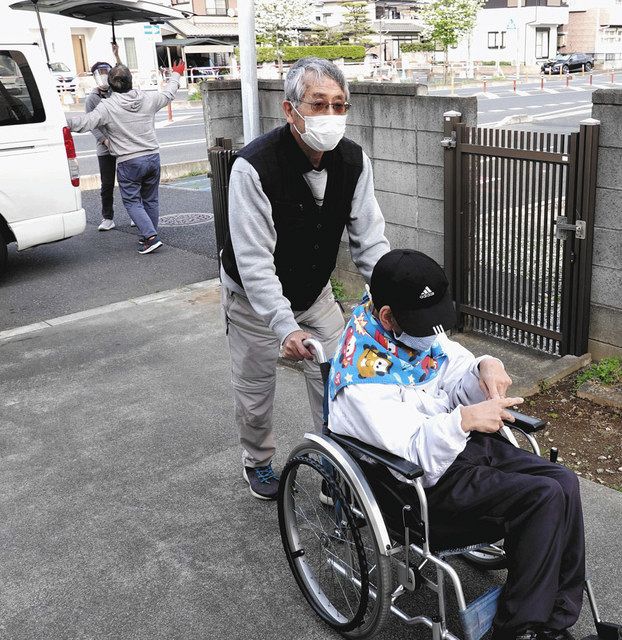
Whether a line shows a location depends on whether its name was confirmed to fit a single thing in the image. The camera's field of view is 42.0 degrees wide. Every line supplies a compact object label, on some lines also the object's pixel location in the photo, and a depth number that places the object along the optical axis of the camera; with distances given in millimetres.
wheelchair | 2418
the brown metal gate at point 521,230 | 4730
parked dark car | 45438
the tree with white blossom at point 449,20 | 38781
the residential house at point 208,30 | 52219
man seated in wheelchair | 2314
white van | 7207
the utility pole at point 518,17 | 59125
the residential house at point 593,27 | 65375
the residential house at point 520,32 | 61812
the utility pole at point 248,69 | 5782
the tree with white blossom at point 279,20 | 49062
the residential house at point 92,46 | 43875
